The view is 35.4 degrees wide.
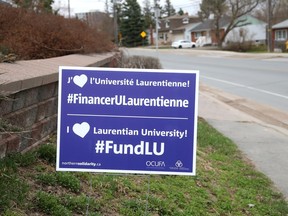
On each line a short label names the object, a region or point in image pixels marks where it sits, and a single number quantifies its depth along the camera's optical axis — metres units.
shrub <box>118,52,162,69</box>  15.12
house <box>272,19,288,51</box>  54.96
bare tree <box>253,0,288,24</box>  81.93
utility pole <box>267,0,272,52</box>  47.88
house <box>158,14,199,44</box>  110.57
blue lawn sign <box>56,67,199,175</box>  3.55
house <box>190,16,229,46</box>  80.94
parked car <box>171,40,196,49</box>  81.31
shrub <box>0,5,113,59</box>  7.80
